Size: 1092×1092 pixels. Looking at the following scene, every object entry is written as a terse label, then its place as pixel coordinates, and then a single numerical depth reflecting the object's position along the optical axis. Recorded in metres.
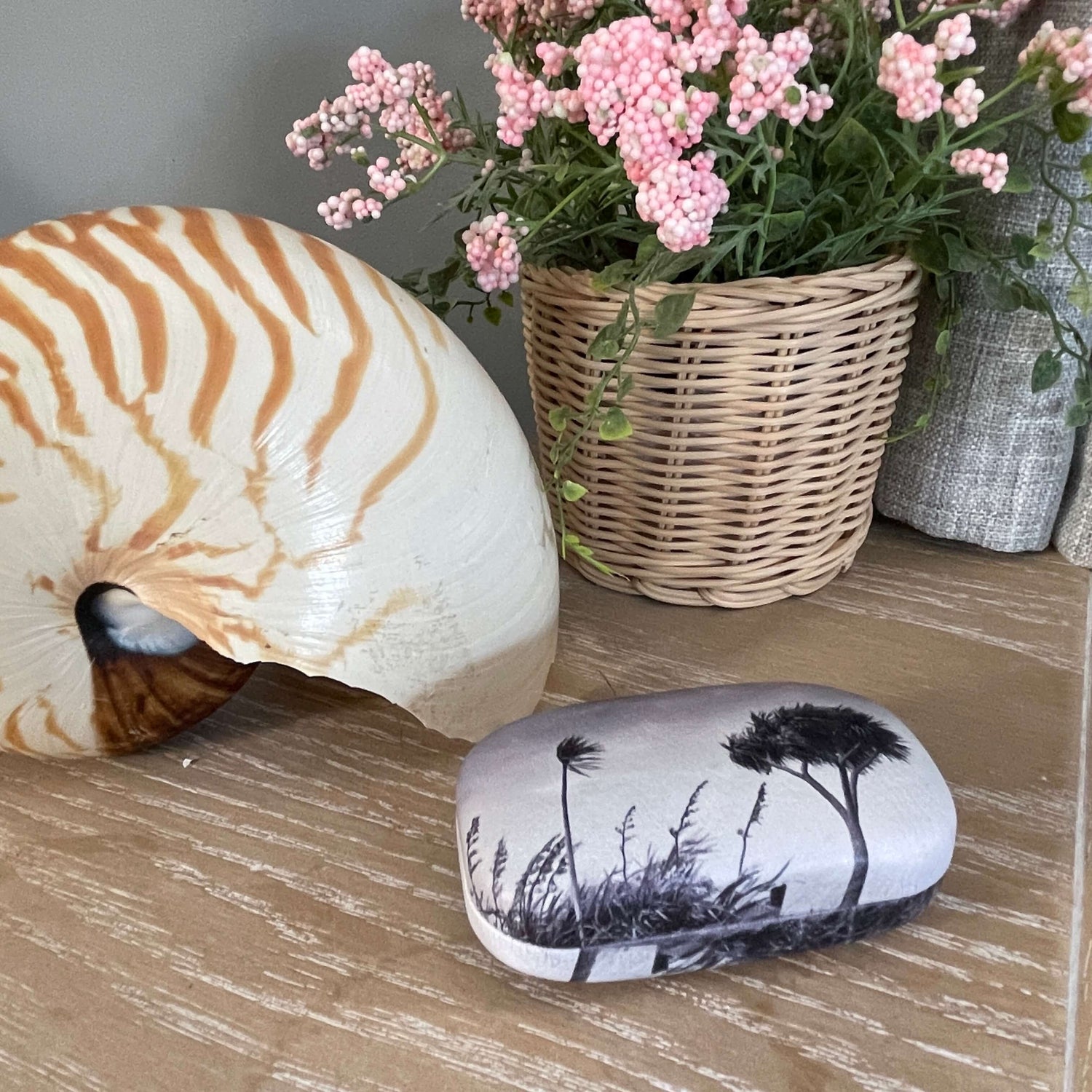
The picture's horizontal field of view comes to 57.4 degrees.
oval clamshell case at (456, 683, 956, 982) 0.34
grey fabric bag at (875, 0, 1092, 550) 0.54
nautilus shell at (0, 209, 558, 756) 0.38
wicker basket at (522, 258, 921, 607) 0.49
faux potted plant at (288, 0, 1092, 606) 0.38
